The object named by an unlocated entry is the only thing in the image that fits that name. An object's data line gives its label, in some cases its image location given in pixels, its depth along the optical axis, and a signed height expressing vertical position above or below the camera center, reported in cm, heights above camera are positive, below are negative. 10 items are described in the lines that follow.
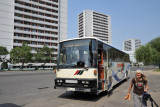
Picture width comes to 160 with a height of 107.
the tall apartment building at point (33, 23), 5894 +1798
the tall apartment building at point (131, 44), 18350 +2211
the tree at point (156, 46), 3882 +429
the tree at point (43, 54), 5503 +244
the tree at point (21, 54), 4666 +205
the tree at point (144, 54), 3884 +177
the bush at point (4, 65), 4906 -174
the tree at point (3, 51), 4694 +310
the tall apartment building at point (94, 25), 13588 +3591
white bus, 682 -30
